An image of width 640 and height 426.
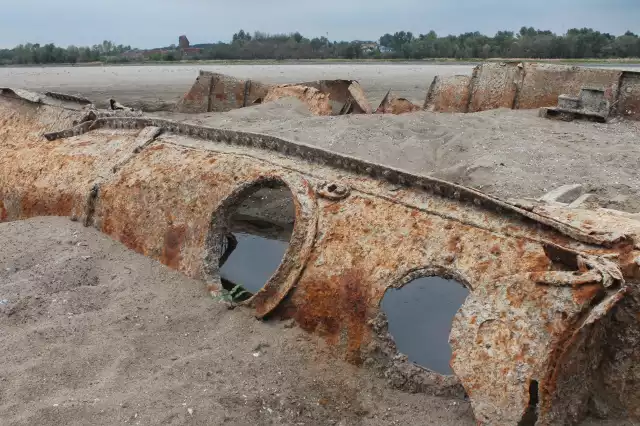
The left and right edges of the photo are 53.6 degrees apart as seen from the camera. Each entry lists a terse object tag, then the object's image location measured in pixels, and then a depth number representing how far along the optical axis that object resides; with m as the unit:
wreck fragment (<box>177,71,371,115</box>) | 10.27
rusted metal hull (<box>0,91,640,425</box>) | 2.56
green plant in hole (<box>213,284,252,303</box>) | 3.80
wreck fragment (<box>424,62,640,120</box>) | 8.80
